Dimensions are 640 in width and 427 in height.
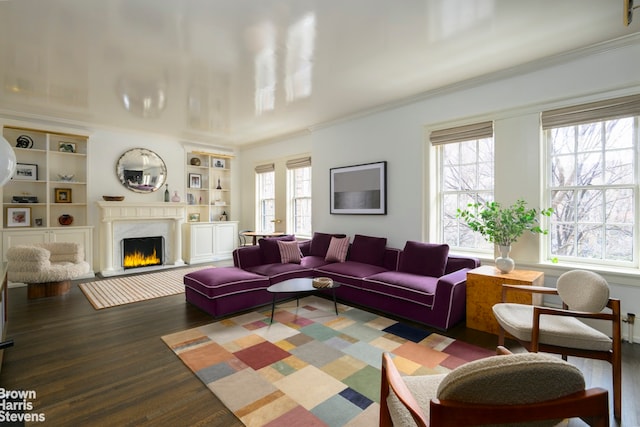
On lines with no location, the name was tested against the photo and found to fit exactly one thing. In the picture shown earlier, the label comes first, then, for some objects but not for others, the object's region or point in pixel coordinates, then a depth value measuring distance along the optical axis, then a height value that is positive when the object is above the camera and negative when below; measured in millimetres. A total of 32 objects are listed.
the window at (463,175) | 3947 +490
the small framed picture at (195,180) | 7262 +758
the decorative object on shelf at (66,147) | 5590 +1182
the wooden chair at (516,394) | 892 -522
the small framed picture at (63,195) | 5578 +321
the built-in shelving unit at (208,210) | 7031 +68
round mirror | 6223 +866
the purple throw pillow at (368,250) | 4539 -543
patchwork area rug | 1989 -1204
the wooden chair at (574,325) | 1948 -766
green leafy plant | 3250 -106
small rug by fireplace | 4230 -1138
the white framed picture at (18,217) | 5137 -63
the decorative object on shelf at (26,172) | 5172 +684
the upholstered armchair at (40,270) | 4195 -778
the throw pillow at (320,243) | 5174 -512
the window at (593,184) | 3037 +287
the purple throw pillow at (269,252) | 4719 -586
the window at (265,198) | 7344 +348
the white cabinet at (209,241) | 6941 -636
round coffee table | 3457 -834
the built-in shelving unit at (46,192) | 5098 +368
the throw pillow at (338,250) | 4785 -570
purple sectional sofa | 3271 -784
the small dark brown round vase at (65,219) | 5555 -105
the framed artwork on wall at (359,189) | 4836 +382
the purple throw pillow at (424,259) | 3770 -565
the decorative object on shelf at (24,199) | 5121 +230
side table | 3010 -785
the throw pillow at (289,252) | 4680 -594
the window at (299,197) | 6461 +332
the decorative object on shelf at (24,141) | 5239 +1196
